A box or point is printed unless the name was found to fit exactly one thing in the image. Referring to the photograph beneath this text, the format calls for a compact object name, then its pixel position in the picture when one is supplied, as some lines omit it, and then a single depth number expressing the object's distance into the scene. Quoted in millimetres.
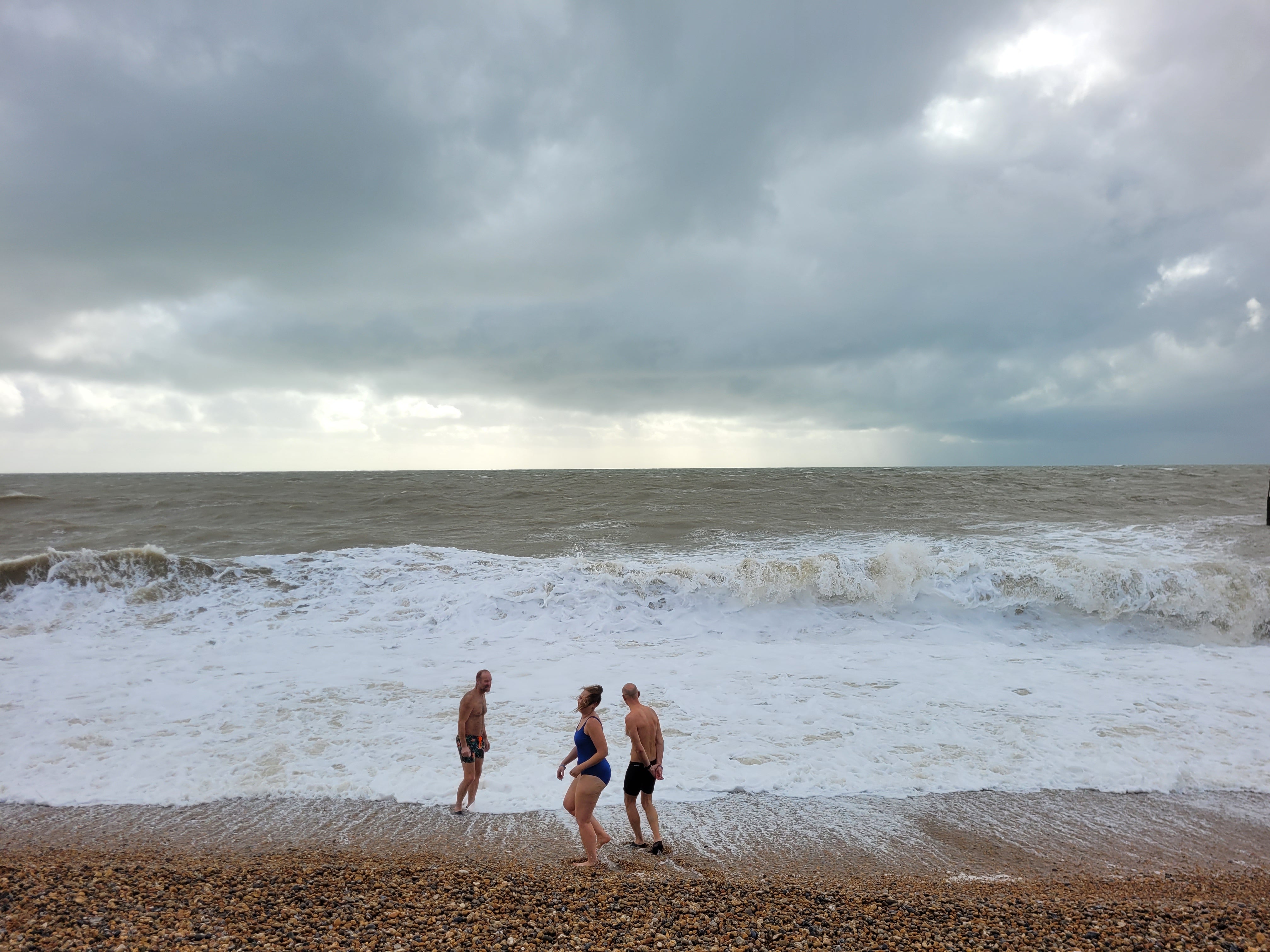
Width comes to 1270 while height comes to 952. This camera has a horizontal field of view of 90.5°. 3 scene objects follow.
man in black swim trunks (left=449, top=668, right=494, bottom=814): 6305
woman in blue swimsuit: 5316
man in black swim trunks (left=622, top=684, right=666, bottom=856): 5547
